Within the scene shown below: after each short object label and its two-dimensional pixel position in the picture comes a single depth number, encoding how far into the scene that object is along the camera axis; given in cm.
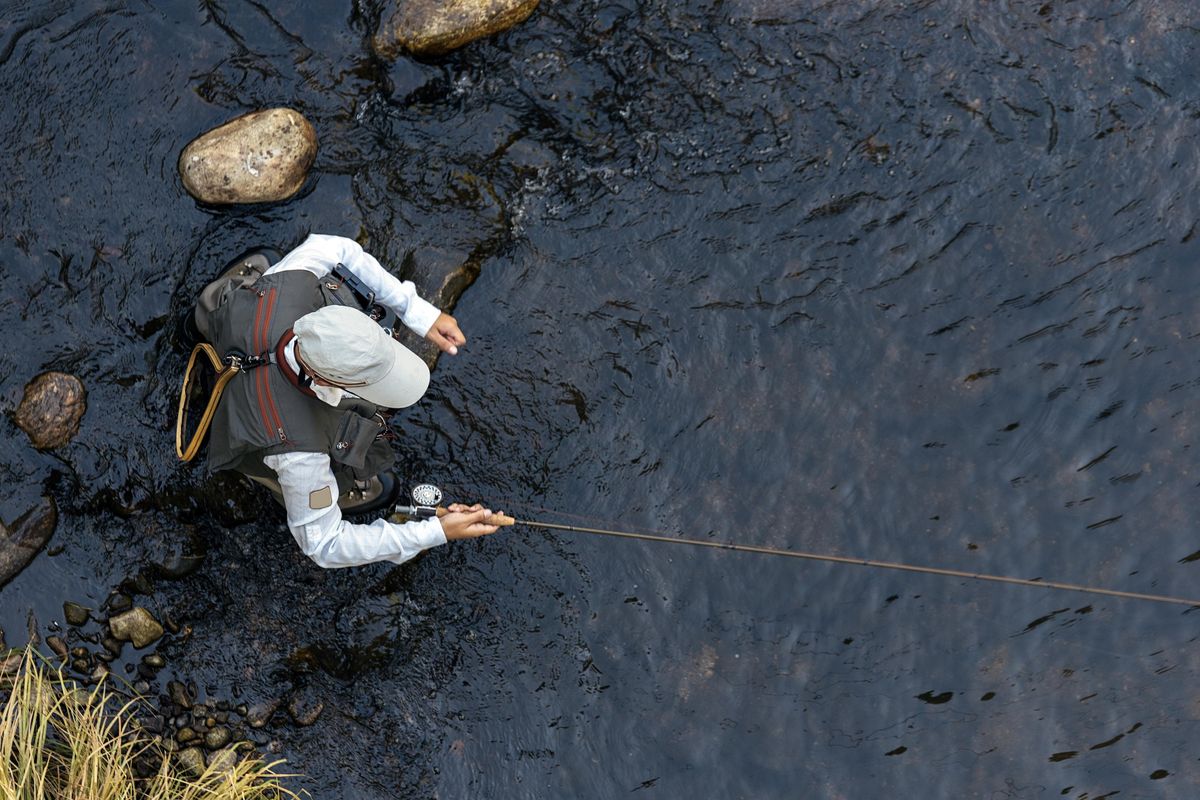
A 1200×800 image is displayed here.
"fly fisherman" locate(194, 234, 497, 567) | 757
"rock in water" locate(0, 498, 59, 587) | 1009
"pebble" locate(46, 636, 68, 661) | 1022
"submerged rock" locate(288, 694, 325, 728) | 1024
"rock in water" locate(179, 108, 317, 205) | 998
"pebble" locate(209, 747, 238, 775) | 977
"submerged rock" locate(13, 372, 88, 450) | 996
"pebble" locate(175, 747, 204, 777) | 998
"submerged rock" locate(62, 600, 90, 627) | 1022
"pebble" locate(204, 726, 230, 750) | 1012
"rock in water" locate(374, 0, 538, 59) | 1044
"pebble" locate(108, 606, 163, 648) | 1017
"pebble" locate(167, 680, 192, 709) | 1023
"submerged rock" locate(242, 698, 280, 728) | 1023
